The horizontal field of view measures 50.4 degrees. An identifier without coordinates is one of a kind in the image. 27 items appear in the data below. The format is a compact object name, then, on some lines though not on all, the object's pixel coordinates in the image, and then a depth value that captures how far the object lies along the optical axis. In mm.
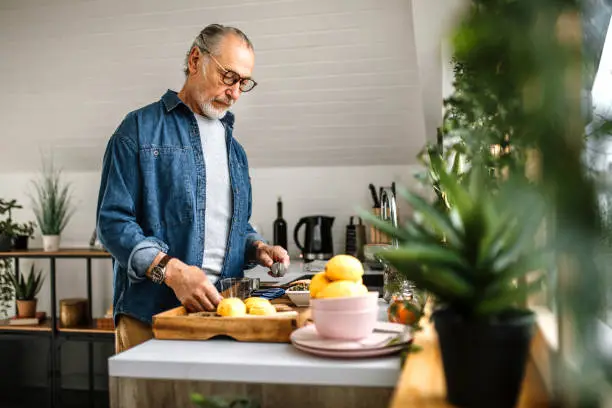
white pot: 4773
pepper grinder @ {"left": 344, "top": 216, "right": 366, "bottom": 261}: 4461
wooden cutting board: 1494
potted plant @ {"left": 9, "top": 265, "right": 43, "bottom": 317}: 4758
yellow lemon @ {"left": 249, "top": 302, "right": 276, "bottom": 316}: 1571
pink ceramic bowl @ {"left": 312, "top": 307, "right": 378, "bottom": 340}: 1313
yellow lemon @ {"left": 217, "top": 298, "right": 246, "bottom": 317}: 1550
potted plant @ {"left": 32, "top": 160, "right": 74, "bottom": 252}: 4816
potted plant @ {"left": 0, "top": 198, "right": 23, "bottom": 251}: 4777
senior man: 2025
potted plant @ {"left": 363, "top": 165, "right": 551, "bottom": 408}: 833
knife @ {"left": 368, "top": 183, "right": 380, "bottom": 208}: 4453
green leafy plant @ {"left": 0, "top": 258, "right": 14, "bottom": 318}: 4883
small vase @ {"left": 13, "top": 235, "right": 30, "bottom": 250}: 4867
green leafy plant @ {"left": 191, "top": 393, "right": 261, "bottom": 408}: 1038
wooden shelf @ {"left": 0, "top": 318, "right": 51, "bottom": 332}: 4594
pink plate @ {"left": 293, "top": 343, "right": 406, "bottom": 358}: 1286
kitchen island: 1238
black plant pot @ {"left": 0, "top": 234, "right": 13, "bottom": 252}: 4773
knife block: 4258
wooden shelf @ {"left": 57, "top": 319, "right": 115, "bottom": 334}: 4484
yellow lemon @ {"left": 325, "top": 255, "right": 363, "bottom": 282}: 1433
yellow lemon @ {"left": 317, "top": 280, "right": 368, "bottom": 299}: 1340
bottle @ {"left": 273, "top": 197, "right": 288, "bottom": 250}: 4629
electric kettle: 4414
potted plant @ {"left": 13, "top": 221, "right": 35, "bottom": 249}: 4867
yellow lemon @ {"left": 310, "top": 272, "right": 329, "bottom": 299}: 1448
